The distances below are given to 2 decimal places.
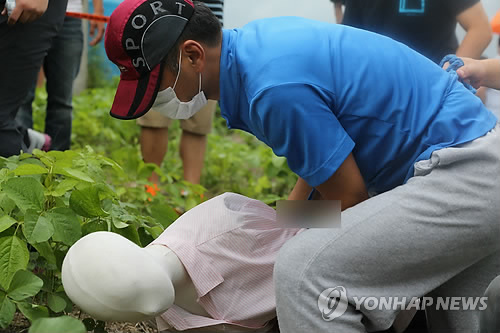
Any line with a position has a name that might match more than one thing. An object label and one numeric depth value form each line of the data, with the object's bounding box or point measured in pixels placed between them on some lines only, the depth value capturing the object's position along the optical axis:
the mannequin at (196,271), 2.41
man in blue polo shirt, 2.41
